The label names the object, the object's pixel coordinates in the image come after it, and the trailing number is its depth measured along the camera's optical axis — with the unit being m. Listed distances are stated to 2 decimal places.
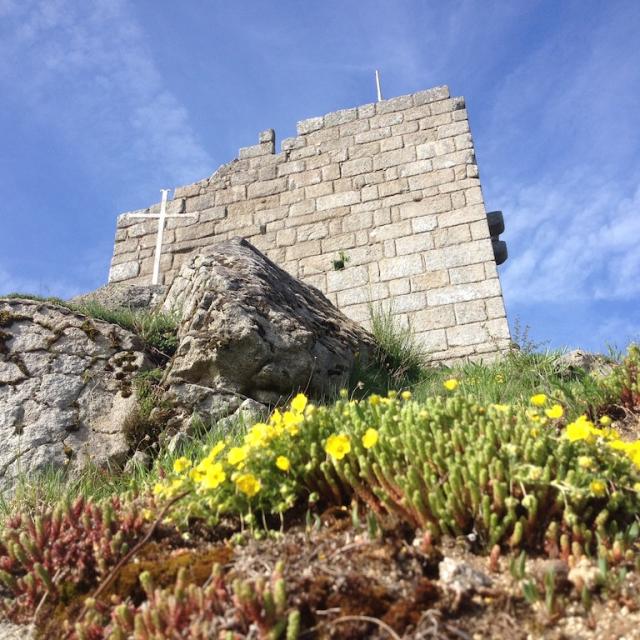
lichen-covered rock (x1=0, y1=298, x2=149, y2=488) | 3.68
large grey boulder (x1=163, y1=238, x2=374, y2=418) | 3.89
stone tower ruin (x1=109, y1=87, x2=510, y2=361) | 7.34
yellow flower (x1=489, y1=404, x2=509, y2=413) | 2.34
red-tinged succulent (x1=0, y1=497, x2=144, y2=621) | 1.99
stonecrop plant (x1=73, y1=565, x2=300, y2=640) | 1.53
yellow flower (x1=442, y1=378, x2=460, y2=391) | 2.56
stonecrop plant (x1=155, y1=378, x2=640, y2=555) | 1.87
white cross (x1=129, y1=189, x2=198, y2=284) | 8.82
